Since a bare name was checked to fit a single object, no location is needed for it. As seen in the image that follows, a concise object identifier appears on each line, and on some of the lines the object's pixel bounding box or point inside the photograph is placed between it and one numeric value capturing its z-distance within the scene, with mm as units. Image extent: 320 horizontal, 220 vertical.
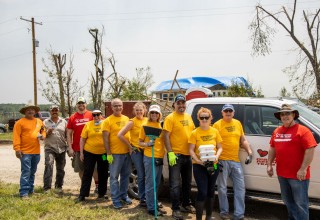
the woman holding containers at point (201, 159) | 5234
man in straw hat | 6812
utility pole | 25719
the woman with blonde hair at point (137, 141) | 6117
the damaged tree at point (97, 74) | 25344
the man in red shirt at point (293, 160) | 4480
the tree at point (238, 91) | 17891
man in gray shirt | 7254
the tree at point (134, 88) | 23969
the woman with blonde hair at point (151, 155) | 5734
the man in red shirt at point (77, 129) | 7152
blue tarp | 29502
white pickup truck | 5336
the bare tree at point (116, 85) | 22897
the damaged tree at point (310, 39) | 17266
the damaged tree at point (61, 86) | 28375
